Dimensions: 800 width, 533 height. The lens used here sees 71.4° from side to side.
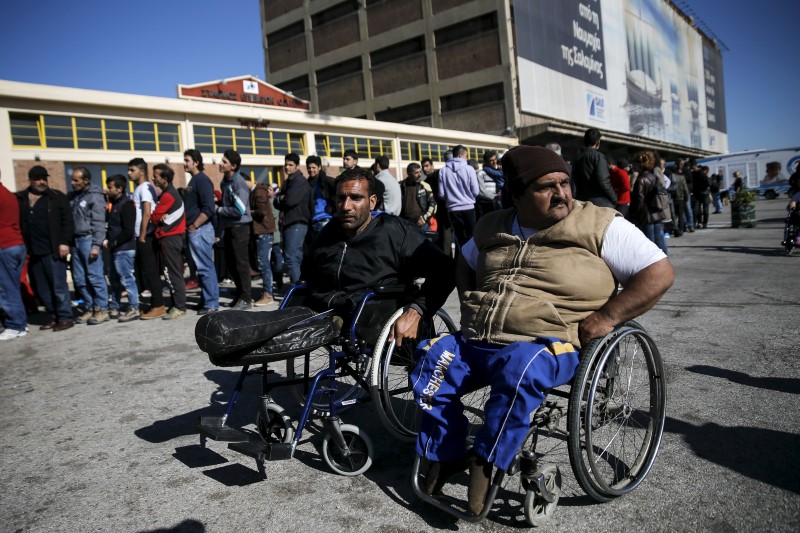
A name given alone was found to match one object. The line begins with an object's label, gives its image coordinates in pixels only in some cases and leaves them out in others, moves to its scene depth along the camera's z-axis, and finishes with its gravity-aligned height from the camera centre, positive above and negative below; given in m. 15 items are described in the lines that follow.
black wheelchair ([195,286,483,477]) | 2.55 -0.65
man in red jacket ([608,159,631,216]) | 8.52 +0.48
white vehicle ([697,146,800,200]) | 29.20 +2.13
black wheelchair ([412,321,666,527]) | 2.07 -0.92
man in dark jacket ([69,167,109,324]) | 7.38 +0.34
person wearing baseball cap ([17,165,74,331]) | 6.96 +0.40
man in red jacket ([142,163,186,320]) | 7.07 +0.45
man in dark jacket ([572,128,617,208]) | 6.65 +0.56
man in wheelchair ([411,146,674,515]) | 2.09 -0.36
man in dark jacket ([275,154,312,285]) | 7.41 +0.47
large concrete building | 34.78 +11.89
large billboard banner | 35.56 +11.89
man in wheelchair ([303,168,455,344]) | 3.12 -0.09
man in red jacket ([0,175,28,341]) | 6.47 +0.20
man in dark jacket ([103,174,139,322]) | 7.35 +0.31
